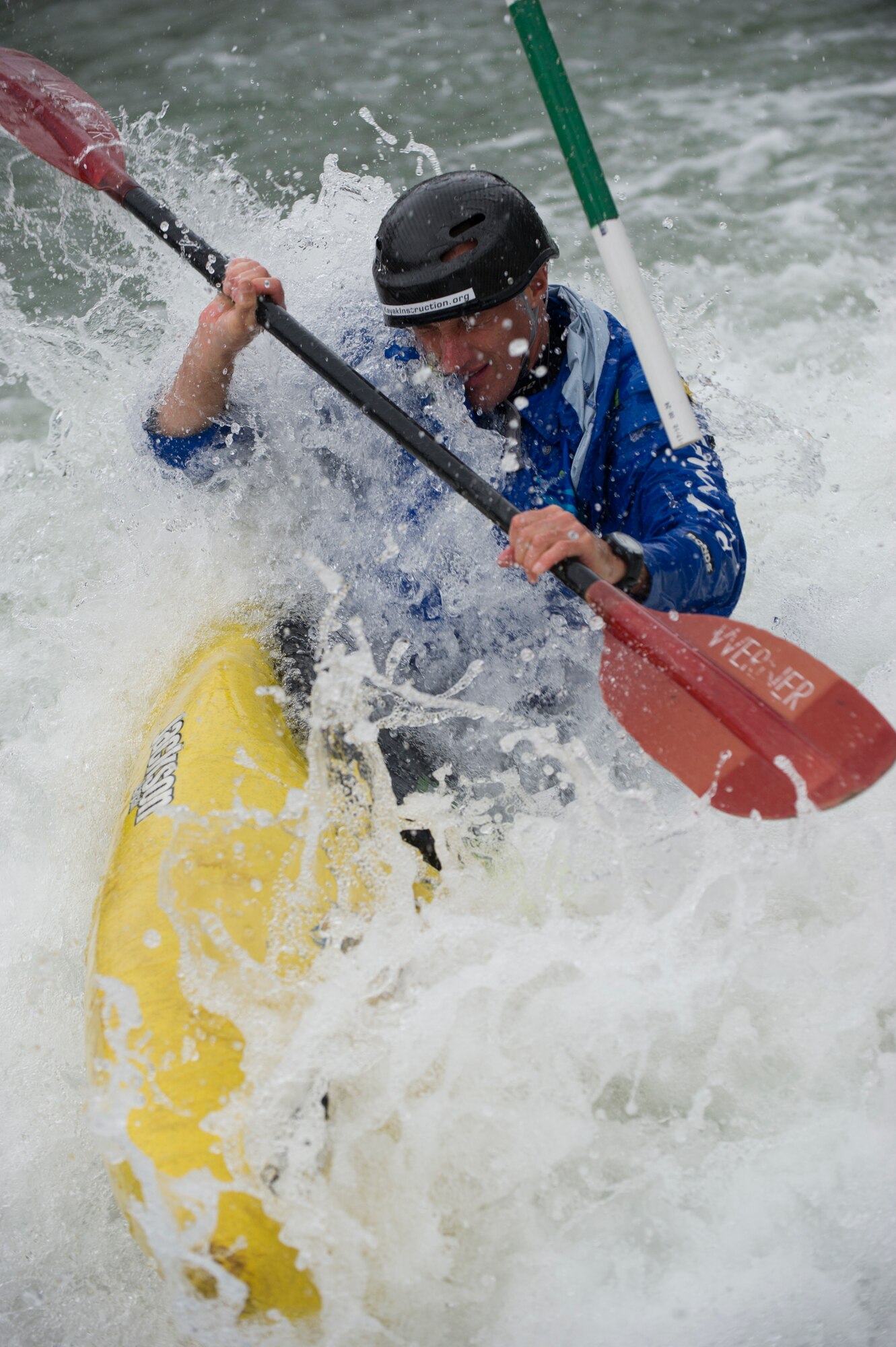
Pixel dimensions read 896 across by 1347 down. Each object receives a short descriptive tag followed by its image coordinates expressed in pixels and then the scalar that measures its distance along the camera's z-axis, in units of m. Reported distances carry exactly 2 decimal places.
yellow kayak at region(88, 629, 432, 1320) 11.25
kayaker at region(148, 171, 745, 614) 11.58
